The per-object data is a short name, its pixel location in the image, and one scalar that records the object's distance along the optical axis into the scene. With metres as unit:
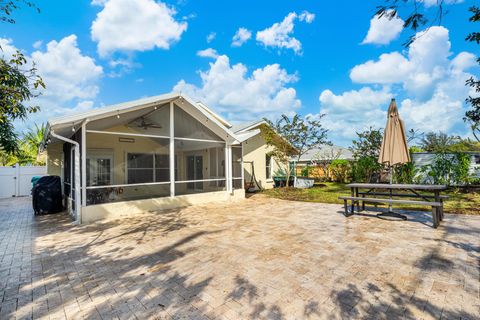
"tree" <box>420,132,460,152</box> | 34.23
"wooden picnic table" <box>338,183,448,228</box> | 5.44
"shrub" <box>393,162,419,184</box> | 12.75
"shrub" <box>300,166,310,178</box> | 19.50
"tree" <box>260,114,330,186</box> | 13.98
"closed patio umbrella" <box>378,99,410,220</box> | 6.43
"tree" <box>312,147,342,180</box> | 19.00
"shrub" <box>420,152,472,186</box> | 11.54
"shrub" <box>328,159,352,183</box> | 17.69
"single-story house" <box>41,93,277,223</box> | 7.57
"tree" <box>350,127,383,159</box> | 13.72
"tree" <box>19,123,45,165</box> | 20.77
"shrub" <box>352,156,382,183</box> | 14.32
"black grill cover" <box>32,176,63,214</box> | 8.50
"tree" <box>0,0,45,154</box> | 3.50
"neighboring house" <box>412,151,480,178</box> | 13.48
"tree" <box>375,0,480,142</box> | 3.31
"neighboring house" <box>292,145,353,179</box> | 19.20
